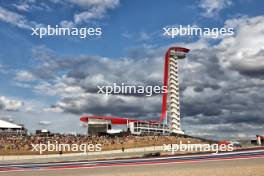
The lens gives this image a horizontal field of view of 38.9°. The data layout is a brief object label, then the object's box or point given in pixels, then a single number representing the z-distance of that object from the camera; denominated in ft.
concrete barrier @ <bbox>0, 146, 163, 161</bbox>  161.27
